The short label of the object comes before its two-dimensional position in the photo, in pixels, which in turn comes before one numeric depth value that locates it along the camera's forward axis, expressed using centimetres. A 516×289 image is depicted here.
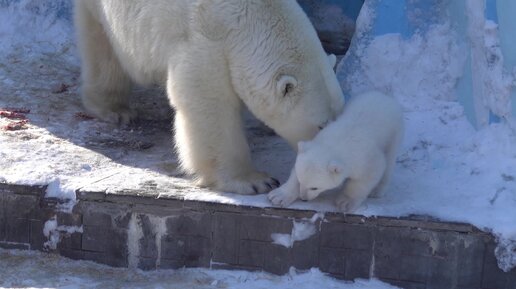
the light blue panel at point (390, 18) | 966
